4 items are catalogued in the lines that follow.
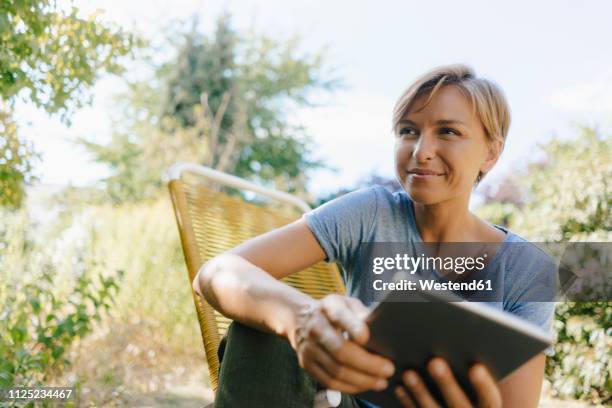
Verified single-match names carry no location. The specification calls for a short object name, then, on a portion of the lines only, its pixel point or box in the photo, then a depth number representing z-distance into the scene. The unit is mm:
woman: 1032
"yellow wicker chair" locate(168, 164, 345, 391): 2006
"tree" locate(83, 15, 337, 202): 18562
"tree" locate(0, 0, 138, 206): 2289
